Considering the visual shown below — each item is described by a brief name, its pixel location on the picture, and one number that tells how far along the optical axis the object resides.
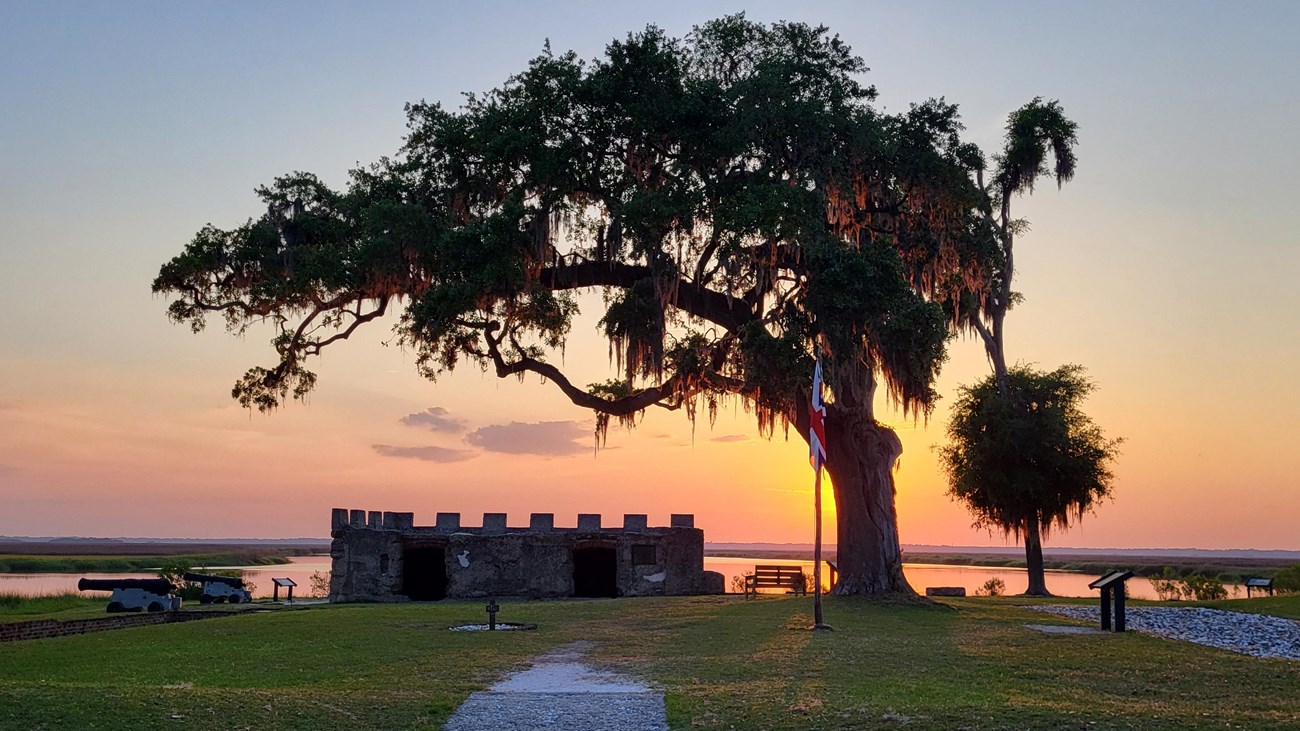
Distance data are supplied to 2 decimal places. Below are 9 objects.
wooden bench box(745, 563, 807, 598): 34.59
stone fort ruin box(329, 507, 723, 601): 32.84
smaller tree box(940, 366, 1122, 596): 35.34
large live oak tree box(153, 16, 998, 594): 24.92
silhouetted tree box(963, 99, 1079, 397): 36.38
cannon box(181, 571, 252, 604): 34.00
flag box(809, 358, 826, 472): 20.06
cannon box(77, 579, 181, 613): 30.33
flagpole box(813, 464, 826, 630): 20.17
